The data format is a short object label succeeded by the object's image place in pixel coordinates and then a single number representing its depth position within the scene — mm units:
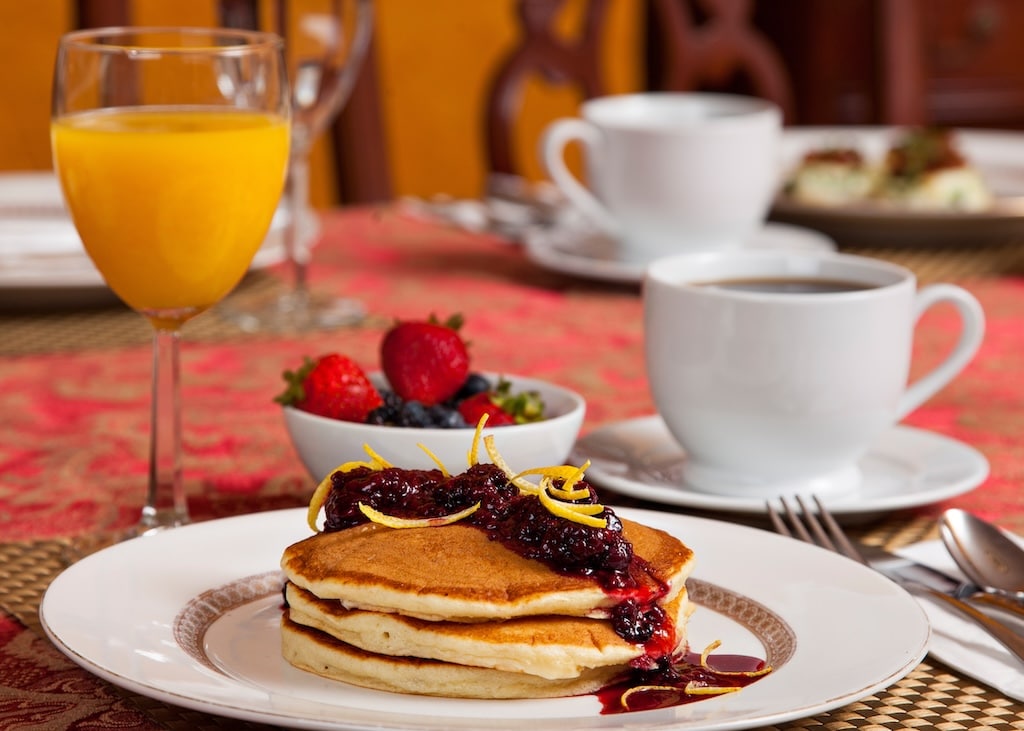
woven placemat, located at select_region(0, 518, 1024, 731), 811
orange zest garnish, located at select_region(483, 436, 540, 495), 844
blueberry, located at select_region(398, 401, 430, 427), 941
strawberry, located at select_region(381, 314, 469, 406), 964
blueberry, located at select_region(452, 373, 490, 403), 975
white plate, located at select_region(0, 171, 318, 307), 1201
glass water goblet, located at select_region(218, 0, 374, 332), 1248
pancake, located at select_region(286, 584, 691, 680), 797
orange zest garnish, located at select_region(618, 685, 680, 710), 806
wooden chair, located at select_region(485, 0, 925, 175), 1739
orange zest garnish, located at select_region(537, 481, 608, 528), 816
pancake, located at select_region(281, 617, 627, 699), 803
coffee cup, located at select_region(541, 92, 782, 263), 1300
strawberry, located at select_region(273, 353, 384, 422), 950
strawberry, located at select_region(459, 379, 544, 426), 952
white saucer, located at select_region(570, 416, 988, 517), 949
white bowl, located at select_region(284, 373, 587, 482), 923
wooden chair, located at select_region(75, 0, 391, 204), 1696
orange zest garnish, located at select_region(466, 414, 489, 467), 868
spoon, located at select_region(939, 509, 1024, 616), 878
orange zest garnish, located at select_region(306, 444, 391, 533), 861
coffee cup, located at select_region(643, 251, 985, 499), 965
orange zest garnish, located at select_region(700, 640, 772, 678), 814
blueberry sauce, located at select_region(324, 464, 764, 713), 812
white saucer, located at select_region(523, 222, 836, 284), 1292
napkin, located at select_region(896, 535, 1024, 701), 834
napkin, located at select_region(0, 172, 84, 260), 1226
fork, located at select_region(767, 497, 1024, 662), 847
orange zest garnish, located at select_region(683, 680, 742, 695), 800
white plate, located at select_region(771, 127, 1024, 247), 1353
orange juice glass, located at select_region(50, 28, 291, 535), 947
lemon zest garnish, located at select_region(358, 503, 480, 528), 833
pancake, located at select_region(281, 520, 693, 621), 801
